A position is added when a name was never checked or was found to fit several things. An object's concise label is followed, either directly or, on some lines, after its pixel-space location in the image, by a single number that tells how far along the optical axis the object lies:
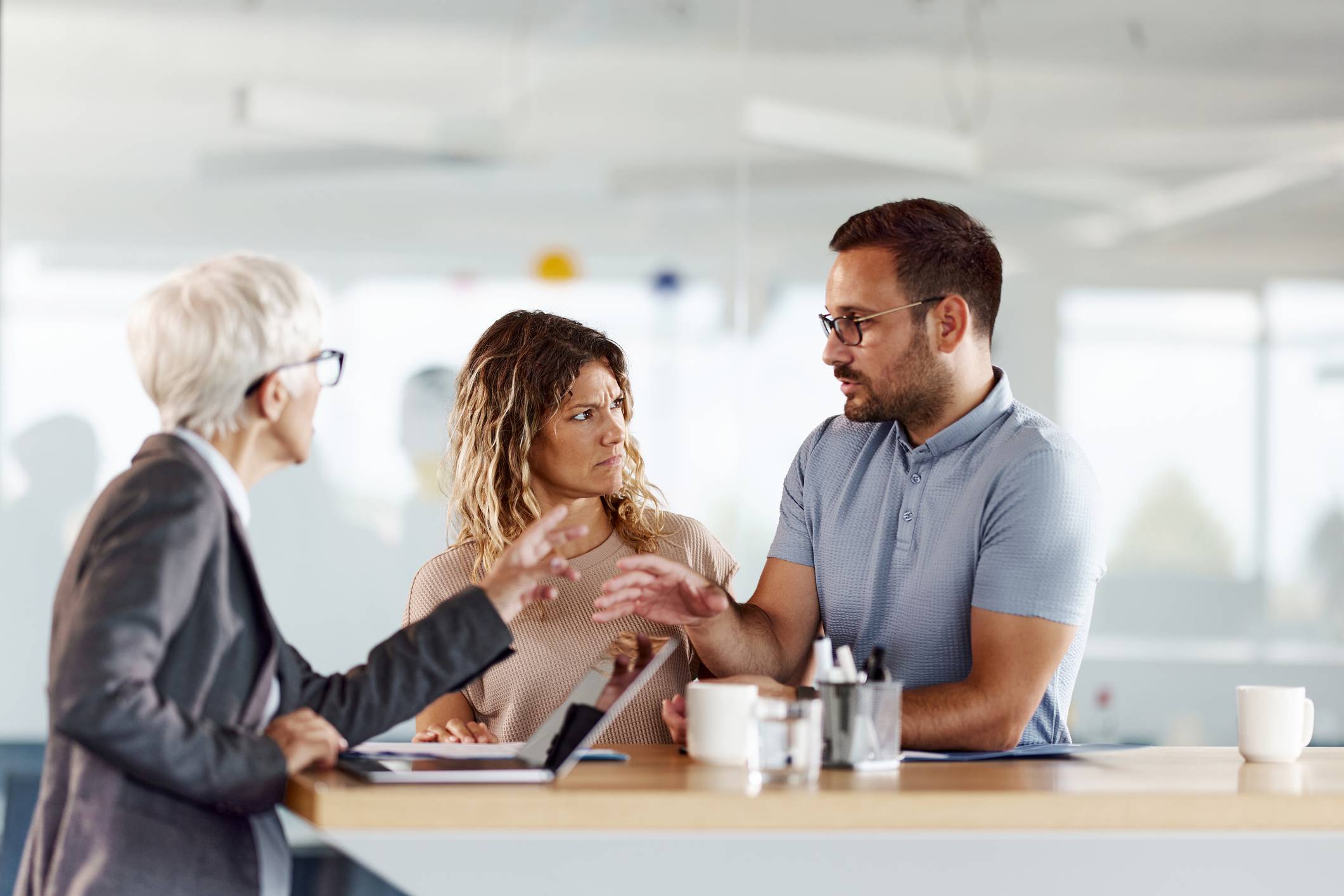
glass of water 3.99
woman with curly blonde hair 4.71
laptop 3.93
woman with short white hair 3.85
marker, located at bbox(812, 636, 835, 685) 4.09
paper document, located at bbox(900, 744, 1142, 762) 4.26
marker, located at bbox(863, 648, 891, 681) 4.08
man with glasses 4.39
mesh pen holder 4.09
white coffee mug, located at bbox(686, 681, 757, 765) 4.15
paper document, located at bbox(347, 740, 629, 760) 4.17
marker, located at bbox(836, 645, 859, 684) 4.10
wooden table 3.84
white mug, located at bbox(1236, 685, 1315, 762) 4.29
